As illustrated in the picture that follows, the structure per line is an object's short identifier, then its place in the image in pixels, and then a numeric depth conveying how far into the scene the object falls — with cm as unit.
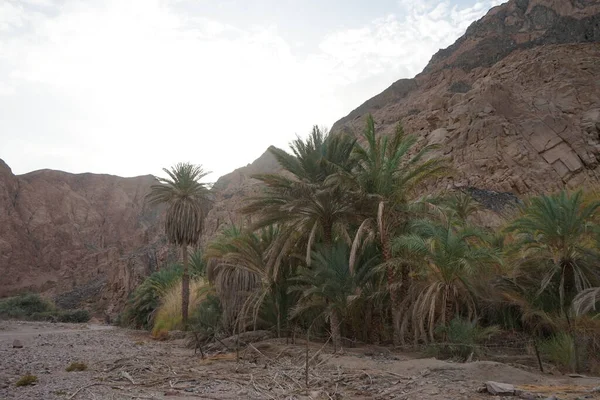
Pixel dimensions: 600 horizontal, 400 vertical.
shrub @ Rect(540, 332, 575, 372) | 937
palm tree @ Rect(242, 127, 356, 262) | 1419
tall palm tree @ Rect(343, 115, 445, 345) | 1321
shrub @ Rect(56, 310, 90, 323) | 4618
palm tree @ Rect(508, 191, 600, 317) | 1220
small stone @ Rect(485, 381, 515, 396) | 654
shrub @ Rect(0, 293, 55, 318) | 4481
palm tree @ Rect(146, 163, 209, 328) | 2475
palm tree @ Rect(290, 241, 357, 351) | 1284
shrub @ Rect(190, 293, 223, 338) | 1655
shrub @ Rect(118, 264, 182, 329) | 2888
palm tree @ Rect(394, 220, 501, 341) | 1180
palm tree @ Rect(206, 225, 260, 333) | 1662
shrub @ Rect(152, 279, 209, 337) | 2266
